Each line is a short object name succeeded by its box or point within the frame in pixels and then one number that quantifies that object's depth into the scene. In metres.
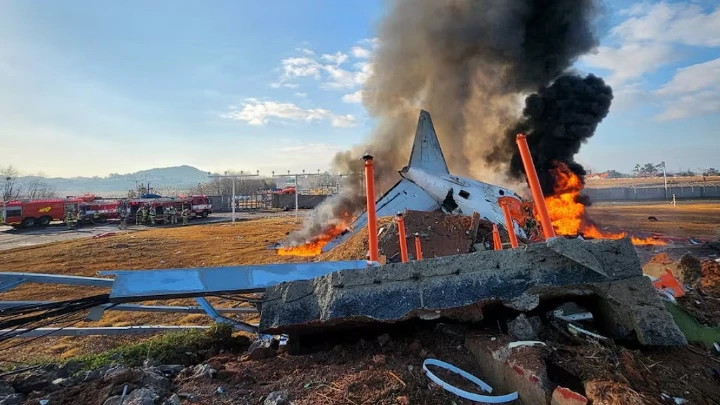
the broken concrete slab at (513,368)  2.27
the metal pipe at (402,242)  5.13
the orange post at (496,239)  5.50
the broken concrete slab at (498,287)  2.81
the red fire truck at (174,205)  32.84
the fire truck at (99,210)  31.64
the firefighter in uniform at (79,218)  30.48
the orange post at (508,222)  4.76
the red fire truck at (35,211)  29.38
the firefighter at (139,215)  32.00
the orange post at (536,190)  3.42
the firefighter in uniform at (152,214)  31.79
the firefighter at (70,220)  29.58
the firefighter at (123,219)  28.38
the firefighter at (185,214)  31.05
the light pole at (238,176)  27.63
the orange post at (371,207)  3.84
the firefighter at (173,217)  32.88
